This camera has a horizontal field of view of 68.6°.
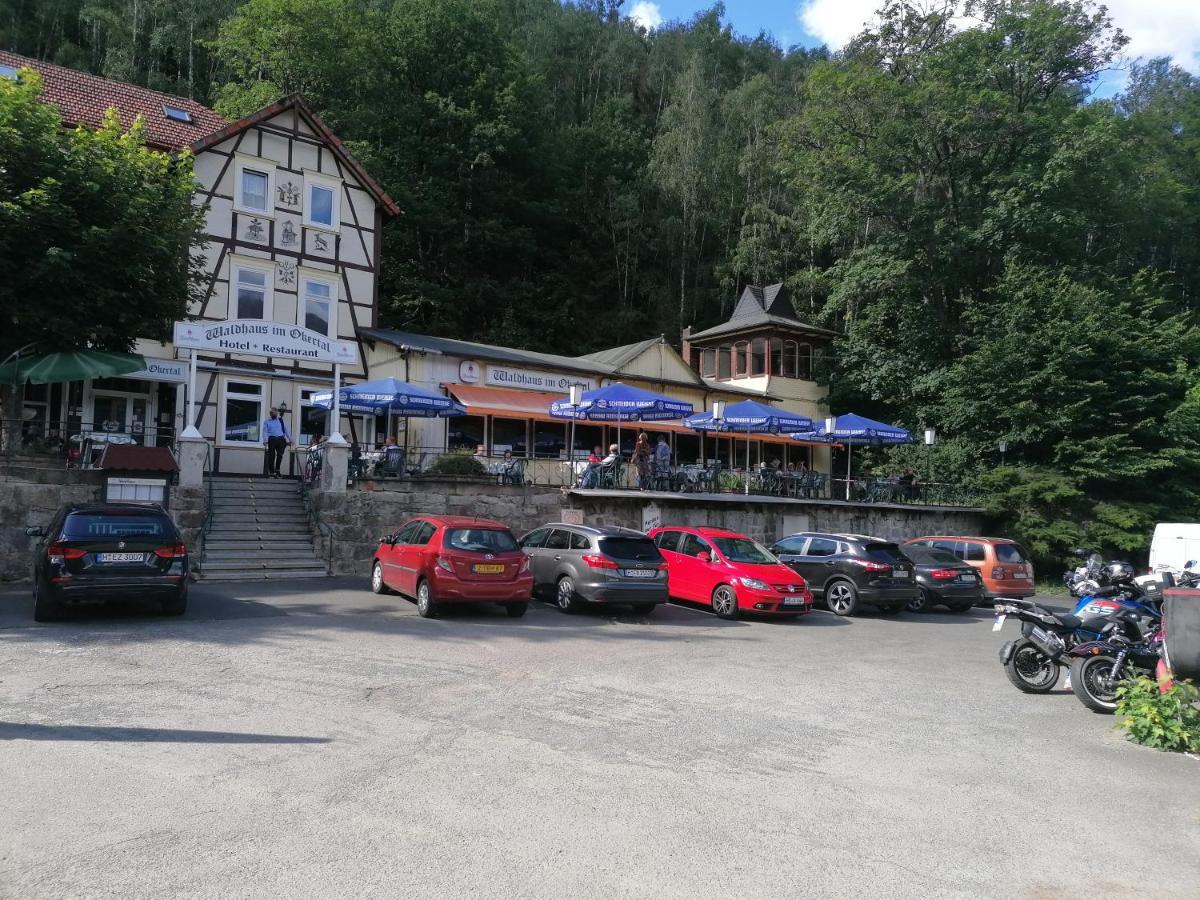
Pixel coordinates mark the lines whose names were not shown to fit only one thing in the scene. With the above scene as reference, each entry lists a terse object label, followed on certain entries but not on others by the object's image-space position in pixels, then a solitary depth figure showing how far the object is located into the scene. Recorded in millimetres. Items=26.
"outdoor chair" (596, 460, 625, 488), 22000
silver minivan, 14023
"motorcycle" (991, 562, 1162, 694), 9242
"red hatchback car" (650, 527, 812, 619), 15000
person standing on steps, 21219
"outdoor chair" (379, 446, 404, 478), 19609
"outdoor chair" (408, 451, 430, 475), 20141
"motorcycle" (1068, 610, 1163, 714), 8773
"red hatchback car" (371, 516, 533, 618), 12891
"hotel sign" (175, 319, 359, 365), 17656
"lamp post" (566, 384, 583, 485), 22453
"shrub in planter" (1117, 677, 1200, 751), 7395
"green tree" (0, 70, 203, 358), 16219
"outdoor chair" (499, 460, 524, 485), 21016
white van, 18203
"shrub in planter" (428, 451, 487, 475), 20469
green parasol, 16297
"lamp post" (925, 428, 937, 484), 33750
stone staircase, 16672
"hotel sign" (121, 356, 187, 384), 22875
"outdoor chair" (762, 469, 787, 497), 25656
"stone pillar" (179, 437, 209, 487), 17125
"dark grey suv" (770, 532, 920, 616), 16609
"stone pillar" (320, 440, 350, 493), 18688
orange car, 19831
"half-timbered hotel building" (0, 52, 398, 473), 23500
